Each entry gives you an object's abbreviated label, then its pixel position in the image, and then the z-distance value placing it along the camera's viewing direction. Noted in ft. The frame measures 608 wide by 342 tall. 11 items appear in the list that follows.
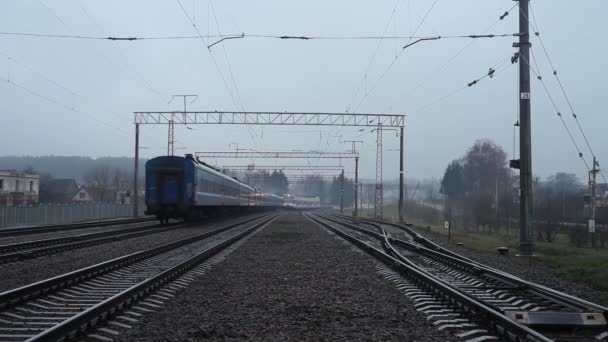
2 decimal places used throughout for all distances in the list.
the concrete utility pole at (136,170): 140.67
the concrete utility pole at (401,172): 138.62
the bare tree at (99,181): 267.04
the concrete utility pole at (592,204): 86.94
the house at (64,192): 224.74
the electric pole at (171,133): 131.54
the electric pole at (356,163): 193.32
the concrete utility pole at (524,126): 59.06
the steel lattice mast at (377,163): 156.97
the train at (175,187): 100.37
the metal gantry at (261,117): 126.72
